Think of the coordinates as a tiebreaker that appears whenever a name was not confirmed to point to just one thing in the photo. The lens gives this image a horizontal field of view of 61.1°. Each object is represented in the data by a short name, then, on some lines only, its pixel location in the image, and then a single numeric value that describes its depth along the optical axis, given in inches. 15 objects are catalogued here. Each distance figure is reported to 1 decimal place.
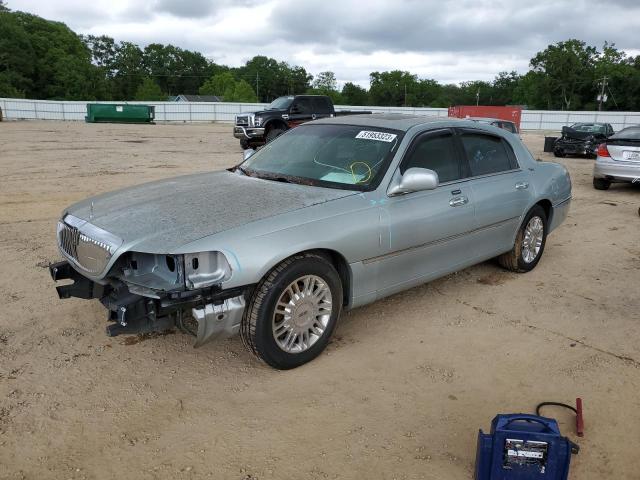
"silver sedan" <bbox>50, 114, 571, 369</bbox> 122.3
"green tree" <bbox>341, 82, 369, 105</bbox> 4318.4
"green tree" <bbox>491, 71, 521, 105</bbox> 4397.1
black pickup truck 713.9
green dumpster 1467.8
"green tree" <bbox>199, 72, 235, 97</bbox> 4163.4
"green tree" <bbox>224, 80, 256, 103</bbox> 3722.9
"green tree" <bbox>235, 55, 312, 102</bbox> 4601.4
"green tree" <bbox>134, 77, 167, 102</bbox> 3338.3
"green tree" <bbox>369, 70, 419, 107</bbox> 4337.4
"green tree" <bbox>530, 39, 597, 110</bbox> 3307.1
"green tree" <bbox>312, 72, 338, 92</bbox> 4641.2
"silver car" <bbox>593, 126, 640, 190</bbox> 403.3
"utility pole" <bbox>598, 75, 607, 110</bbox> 2506.2
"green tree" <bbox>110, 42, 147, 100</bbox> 3693.4
